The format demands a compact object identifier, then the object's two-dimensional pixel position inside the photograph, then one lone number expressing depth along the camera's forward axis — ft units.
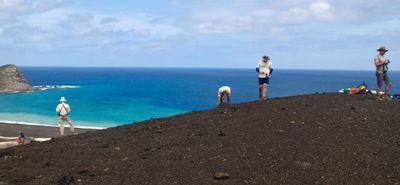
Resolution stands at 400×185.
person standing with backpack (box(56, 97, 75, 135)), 77.87
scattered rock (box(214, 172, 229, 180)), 32.02
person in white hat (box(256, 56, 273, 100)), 63.16
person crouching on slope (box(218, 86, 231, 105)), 70.18
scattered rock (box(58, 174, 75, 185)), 34.12
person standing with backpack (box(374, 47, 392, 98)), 57.08
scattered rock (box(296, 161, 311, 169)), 33.47
